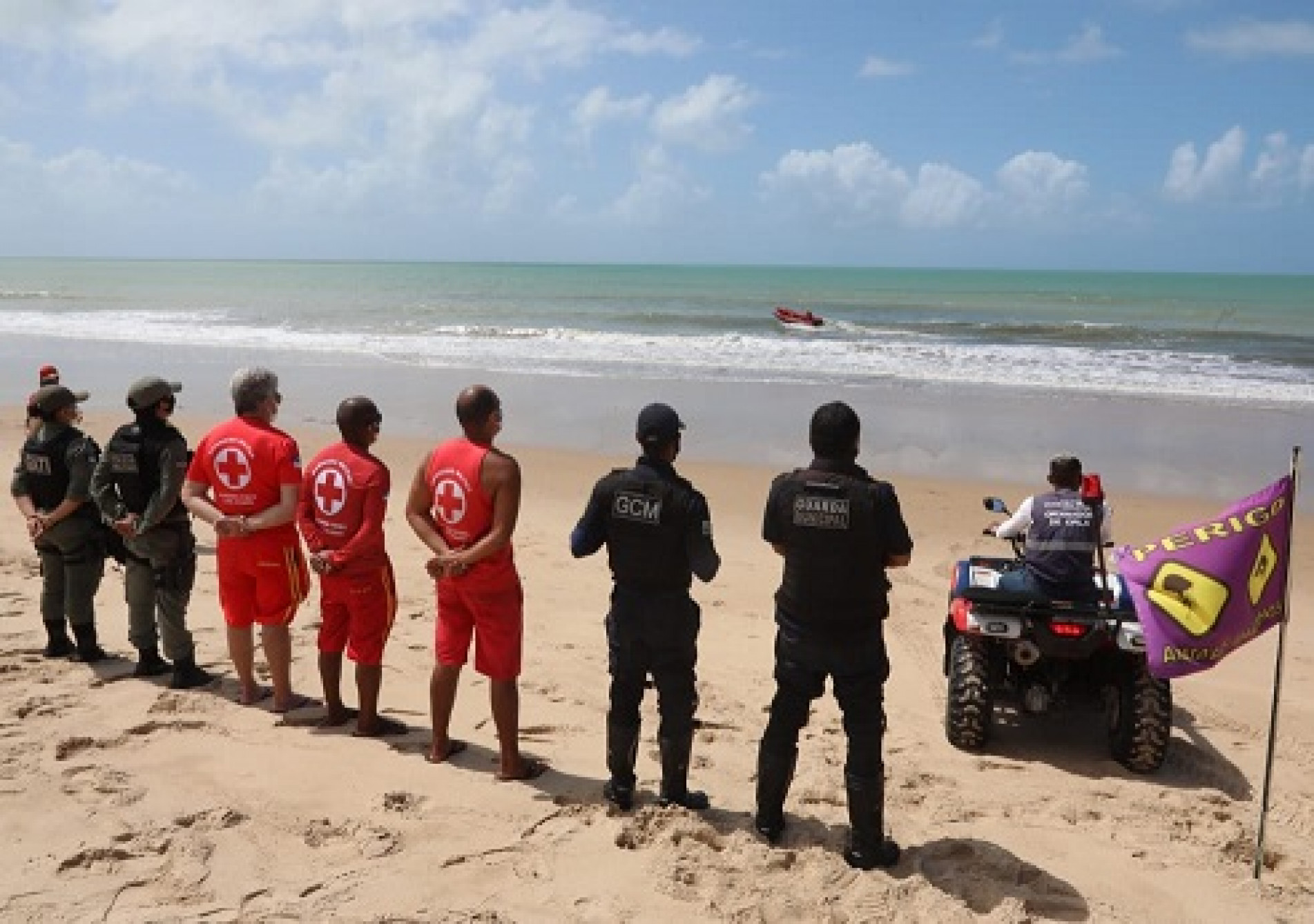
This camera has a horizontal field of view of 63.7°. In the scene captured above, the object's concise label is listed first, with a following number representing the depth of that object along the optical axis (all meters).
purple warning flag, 3.87
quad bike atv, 4.99
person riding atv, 5.13
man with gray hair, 4.94
